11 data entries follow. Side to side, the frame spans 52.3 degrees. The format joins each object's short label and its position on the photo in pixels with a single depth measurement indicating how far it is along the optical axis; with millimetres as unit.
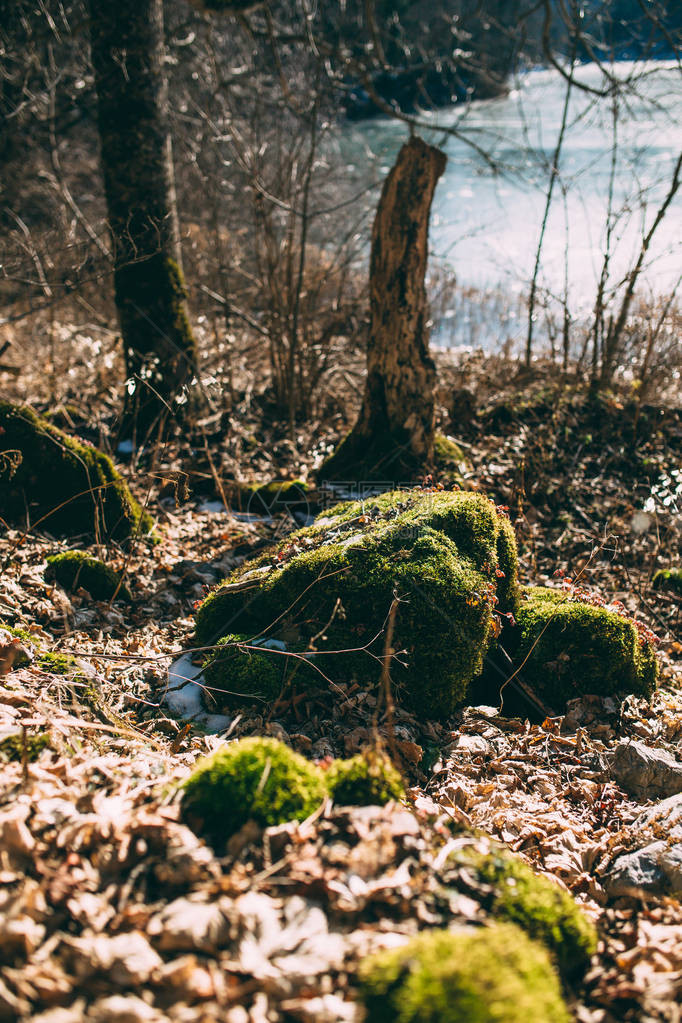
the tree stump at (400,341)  5832
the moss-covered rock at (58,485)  4891
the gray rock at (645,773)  3305
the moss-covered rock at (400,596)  3521
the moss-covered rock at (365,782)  2281
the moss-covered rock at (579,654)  3938
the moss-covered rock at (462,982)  1508
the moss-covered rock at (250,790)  2123
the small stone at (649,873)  2568
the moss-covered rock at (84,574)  4387
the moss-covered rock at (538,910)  2020
